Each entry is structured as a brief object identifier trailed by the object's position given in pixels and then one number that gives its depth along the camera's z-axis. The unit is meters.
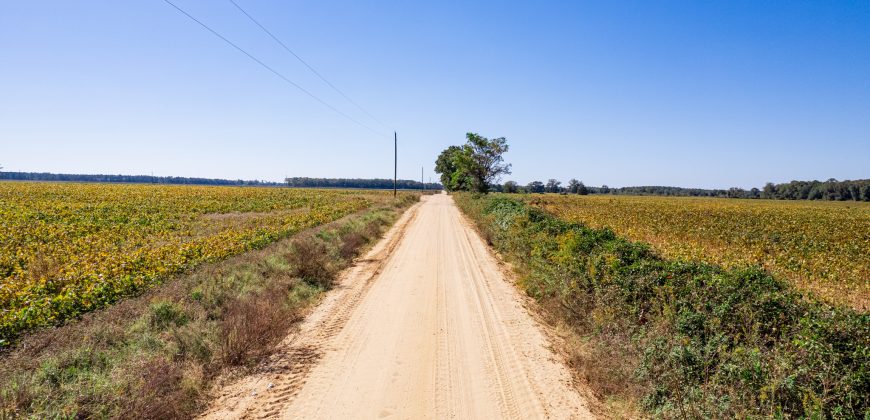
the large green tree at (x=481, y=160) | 58.34
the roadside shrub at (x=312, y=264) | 11.83
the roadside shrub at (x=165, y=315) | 7.44
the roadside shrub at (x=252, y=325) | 6.53
